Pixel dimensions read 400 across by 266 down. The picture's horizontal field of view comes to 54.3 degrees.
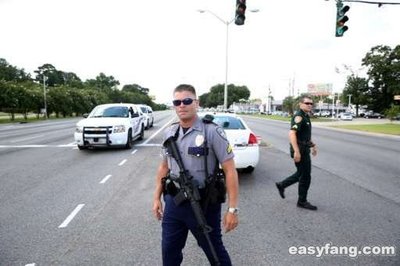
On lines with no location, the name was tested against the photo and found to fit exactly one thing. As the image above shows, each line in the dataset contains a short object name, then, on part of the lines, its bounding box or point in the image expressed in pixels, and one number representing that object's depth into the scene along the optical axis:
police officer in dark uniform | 6.20
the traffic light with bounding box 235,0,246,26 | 12.77
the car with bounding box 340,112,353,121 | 74.45
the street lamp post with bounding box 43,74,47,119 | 53.26
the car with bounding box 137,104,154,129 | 29.08
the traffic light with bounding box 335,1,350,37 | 12.84
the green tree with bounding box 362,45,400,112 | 84.38
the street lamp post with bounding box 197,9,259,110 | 30.12
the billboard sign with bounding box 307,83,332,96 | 108.00
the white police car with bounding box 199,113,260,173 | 8.91
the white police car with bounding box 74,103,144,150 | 13.94
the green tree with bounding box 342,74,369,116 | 92.75
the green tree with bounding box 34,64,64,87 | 142.38
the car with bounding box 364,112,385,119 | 91.77
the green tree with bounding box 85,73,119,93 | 144.79
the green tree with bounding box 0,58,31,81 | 107.93
